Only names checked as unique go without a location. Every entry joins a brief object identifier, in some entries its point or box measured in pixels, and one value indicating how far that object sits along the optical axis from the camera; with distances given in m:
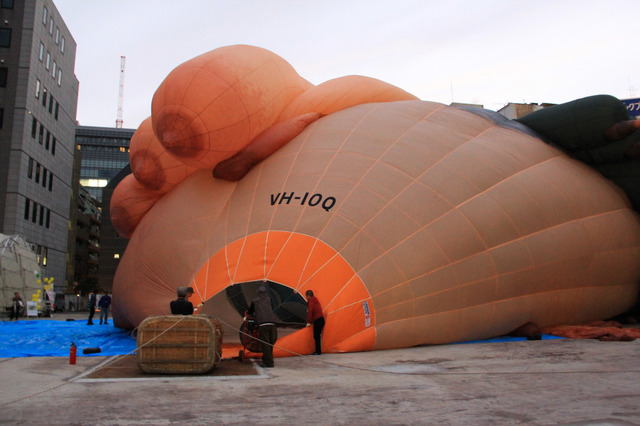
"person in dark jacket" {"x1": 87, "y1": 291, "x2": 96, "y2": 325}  16.05
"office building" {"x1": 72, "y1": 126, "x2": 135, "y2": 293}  62.88
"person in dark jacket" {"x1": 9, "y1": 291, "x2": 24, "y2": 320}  18.84
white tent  21.36
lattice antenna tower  132.12
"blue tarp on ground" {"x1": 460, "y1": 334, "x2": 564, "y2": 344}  8.26
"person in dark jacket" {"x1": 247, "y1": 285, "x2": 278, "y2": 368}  6.47
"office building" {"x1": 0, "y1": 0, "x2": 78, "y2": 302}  33.41
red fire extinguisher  6.56
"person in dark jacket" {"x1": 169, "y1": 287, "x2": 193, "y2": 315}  6.51
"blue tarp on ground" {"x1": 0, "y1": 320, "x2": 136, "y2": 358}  8.24
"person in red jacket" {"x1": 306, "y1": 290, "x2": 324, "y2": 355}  7.26
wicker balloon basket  5.74
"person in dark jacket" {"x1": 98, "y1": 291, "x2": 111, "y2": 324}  16.71
